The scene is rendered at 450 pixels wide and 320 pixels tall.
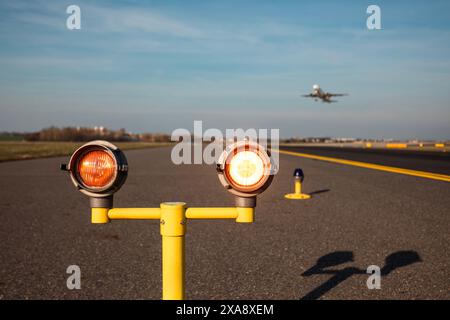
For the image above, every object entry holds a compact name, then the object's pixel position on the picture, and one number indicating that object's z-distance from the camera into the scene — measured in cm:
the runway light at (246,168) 195
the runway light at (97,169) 202
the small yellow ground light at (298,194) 909
